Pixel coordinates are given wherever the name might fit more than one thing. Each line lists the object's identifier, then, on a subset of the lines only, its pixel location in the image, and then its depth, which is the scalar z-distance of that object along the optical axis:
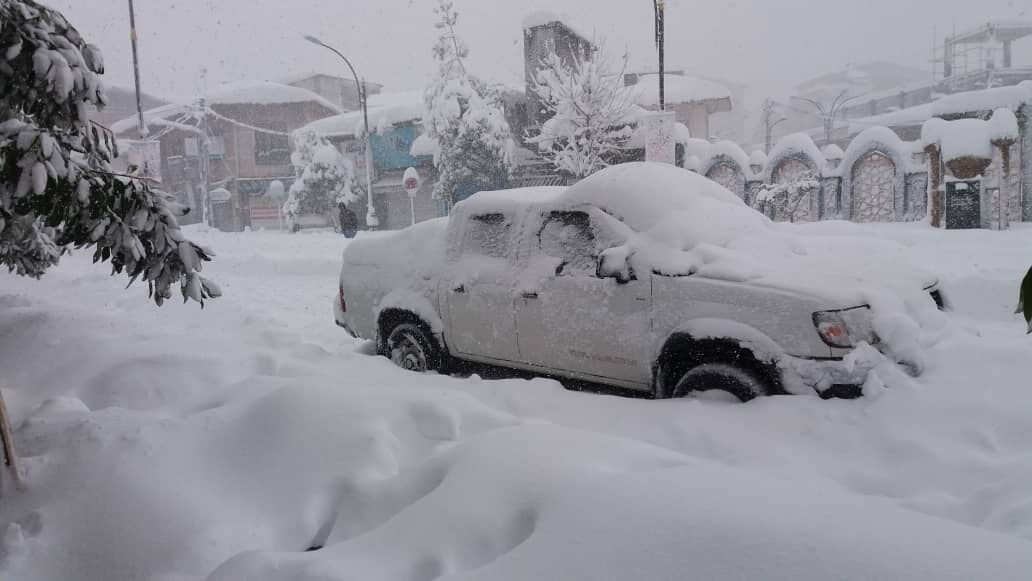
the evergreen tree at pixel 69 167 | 2.91
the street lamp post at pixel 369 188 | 29.43
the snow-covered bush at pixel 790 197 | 21.31
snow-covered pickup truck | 4.05
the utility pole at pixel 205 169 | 41.16
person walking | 26.14
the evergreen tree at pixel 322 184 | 35.62
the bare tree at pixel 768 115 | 54.41
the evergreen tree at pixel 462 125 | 28.98
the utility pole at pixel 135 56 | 25.24
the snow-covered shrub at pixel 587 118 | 22.89
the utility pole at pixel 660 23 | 16.39
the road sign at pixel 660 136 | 14.44
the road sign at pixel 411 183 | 26.56
